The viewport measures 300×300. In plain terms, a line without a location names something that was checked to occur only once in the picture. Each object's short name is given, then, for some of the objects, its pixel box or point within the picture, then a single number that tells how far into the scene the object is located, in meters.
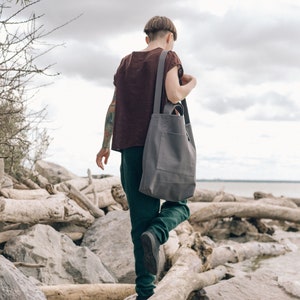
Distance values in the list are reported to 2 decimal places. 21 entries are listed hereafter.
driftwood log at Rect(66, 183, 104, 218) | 10.61
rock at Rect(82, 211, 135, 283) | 8.27
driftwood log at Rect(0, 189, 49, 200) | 9.52
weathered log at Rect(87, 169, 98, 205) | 11.80
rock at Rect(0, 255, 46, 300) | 4.65
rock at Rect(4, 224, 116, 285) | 7.32
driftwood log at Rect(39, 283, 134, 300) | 5.93
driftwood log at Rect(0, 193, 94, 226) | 8.27
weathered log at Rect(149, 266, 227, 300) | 5.28
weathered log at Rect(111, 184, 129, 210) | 10.79
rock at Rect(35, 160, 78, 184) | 14.59
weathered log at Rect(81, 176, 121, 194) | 12.74
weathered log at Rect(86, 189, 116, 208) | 12.20
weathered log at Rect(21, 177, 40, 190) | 11.26
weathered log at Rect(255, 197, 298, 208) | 16.32
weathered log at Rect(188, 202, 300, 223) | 12.76
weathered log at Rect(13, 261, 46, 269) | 6.48
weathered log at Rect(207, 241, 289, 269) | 9.52
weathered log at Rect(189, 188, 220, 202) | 16.67
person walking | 4.51
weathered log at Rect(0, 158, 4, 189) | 8.95
